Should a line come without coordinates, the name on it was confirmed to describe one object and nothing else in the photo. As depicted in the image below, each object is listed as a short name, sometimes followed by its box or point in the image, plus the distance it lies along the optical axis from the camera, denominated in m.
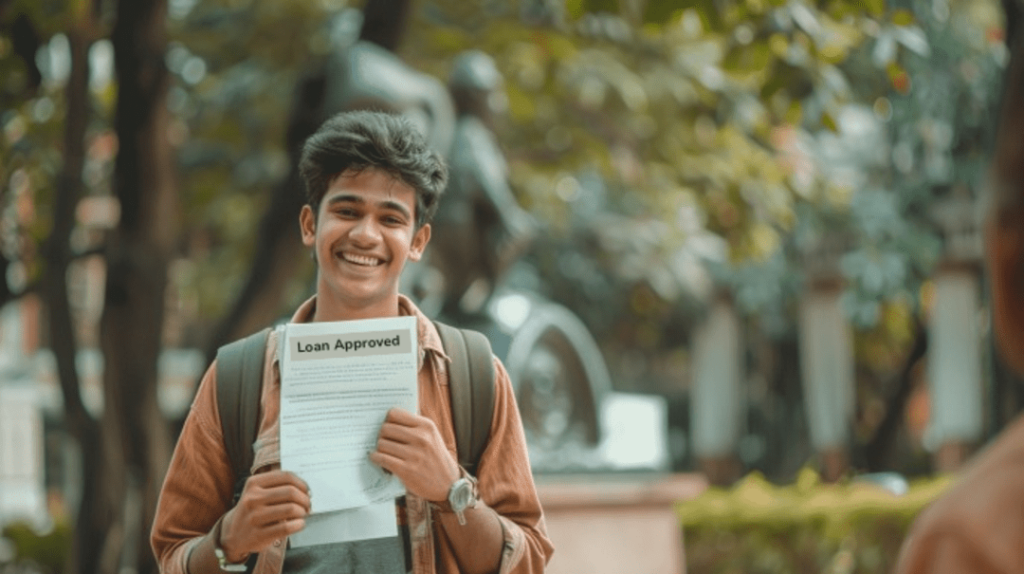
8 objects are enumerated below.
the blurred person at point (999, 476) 1.28
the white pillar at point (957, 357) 27.12
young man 2.61
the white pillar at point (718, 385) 35.81
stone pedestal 9.05
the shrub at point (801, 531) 10.60
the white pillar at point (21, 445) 41.56
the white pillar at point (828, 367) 30.73
